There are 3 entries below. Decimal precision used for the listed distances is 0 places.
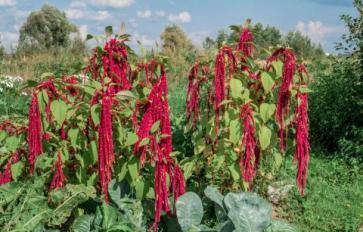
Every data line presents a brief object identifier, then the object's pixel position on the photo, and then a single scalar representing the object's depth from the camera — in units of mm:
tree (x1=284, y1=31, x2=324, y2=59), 35103
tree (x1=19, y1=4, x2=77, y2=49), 29844
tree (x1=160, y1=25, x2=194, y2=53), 26453
